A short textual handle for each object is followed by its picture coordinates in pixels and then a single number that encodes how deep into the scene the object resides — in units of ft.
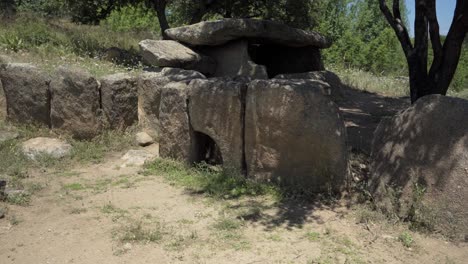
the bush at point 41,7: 61.81
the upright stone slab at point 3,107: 26.63
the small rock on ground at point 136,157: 21.81
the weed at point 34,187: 18.35
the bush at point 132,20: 73.82
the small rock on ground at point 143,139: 23.98
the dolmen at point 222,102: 17.34
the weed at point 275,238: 14.20
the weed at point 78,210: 16.43
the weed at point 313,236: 14.23
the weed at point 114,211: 15.96
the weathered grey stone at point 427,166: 14.29
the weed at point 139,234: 14.17
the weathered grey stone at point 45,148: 22.29
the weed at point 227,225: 14.88
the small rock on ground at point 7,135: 24.00
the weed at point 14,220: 15.61
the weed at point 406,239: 13.77
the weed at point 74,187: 18.75
